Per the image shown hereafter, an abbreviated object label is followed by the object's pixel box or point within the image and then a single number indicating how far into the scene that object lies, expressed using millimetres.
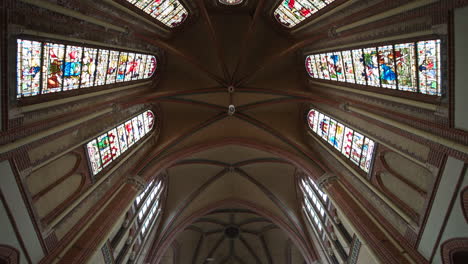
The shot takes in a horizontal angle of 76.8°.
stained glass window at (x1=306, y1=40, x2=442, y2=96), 7625
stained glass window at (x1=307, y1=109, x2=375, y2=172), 11141
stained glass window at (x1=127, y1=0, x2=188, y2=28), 12847
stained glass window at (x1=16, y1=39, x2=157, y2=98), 7758
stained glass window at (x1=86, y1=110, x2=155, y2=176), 11328
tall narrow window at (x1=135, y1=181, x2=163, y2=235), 15266
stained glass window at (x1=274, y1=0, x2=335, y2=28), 12734
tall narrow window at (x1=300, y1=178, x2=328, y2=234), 15172
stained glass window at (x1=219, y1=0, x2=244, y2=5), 16406
